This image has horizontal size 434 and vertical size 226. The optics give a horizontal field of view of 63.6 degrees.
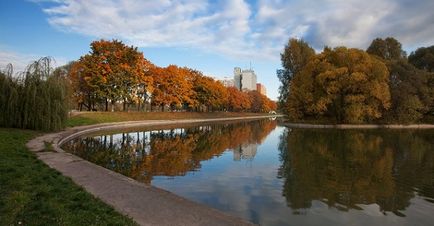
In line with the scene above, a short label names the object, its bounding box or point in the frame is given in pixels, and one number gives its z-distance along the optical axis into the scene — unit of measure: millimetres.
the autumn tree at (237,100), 117062
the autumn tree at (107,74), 55438
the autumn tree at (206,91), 85625
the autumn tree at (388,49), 71131
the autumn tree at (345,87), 52438
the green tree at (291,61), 71562
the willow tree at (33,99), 26578
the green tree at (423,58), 71562
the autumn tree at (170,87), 70312
